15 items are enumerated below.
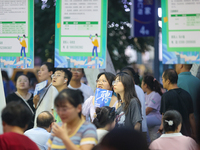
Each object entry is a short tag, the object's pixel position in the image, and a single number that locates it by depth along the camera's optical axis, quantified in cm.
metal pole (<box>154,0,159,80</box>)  1835
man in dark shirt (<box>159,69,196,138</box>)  1001
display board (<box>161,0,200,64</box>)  970
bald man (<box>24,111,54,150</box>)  831
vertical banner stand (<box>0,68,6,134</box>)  1057
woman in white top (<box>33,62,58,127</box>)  1036
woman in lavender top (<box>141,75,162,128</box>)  1209
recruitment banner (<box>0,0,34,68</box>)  1052
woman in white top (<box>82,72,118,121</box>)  976
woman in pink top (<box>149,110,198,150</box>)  780
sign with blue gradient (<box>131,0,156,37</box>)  1945
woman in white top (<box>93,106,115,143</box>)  752
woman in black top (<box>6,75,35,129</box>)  1181
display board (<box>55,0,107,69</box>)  1005
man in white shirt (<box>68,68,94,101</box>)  1226
